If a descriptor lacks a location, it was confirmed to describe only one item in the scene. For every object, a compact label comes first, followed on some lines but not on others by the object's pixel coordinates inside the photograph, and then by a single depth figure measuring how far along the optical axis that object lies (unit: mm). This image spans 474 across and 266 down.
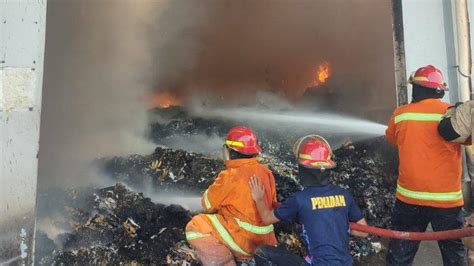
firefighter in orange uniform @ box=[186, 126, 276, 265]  2959
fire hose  2623
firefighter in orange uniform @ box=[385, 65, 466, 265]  3328
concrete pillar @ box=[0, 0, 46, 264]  3639
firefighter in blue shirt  2578
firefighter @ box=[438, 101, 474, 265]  3070
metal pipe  5320
